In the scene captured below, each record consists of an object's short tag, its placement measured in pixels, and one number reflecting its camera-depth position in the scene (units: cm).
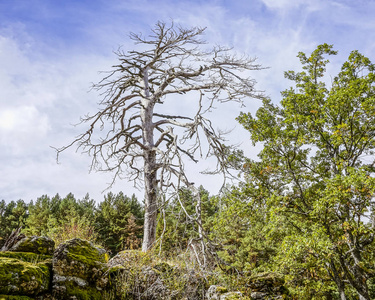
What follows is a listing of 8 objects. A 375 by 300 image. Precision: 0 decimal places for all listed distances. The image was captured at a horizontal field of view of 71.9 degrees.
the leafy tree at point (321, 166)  776
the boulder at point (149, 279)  518
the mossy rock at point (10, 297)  354
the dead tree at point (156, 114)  805
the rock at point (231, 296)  524
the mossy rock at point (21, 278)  370
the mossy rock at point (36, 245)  476
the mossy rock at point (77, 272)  435
